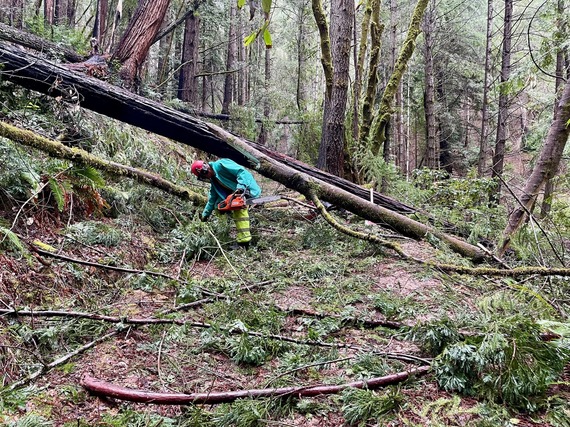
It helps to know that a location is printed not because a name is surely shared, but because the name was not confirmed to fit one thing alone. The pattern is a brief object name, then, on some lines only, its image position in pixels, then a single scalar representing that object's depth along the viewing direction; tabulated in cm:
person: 589
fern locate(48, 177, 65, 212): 381
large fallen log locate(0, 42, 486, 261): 504
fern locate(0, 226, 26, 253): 264
